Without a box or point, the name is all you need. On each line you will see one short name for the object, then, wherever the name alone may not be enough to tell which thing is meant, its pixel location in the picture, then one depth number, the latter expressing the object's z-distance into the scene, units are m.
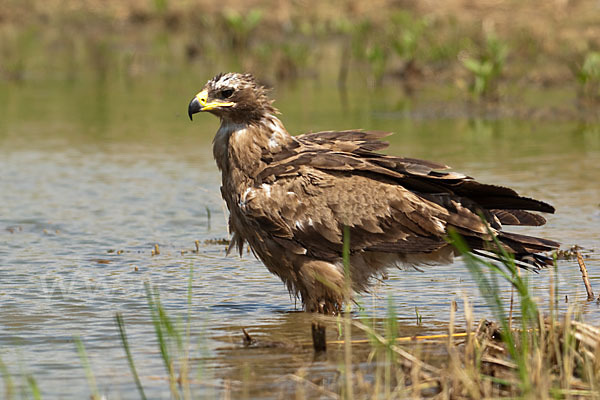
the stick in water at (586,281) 13.15
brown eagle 13.37
